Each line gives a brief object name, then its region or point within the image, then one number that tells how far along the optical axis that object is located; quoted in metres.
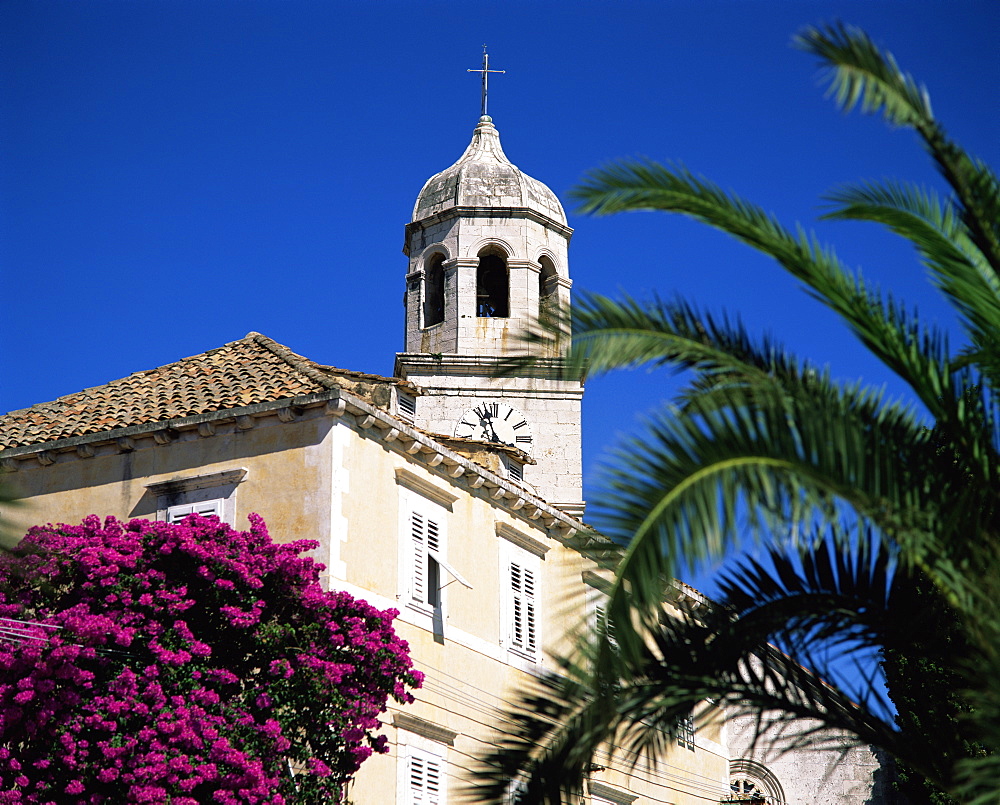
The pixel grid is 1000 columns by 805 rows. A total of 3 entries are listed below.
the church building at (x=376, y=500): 21.17
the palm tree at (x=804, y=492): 8.77
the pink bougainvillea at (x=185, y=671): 16.98
